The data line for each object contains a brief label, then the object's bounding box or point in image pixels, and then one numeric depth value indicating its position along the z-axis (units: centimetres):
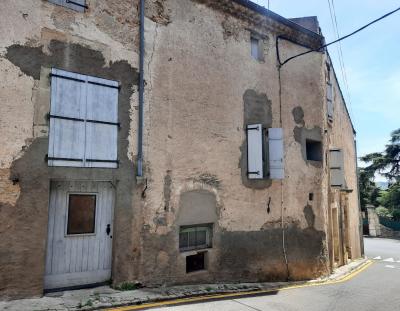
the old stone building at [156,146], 607
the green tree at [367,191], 3934
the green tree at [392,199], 3506
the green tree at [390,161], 3696
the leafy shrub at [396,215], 3397
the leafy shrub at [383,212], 3597
